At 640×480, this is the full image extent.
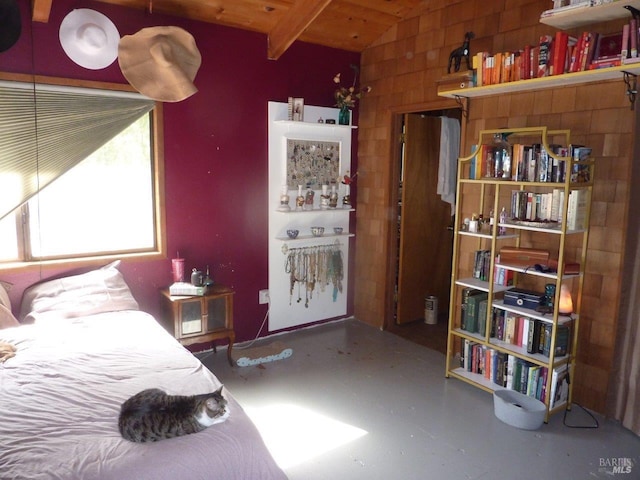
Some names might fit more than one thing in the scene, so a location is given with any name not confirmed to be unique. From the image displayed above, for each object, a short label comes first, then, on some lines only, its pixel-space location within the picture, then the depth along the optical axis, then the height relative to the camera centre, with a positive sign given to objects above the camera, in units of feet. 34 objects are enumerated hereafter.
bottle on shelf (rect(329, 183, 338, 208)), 13.89 -0.51
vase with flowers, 13.65 +2.46
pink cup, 11.26 -2.15
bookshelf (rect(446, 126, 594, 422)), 8.95 -1.89
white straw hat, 9.61 +2.90
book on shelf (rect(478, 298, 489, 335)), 10.45 -2.93
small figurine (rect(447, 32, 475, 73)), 11.05 +3.07
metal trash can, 15.07 -4.07
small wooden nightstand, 10.62 -3.18
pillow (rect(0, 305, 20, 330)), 8.71 -2.67
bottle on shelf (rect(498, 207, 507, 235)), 9.83 -0.75
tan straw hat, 8.31 +2.11
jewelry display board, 13.11 -1.08
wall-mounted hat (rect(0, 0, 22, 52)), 6.69 +2.21
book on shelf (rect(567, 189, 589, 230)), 8.82 -0.40
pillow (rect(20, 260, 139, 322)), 9.42 -2.48
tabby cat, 5.39 -2.80
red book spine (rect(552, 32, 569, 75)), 8.74 +2.52
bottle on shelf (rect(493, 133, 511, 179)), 9.78 +0.52
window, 9.42 -0.05
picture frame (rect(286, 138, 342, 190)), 13.24 +0.54
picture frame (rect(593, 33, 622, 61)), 8.38 +2.53
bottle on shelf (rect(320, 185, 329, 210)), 13.79 -0.48
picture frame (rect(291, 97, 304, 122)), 12.80 +1.97
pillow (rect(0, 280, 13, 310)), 9.09 -2.32
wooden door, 14.38 -1.36
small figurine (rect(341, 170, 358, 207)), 14.15 -0.12
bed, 5.00 -2.92
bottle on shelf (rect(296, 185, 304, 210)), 13.29 -0.53
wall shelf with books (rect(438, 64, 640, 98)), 8.28 +2.05
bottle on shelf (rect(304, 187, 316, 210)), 13.52 -0.51
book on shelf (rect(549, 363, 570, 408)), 9.17 -3.97
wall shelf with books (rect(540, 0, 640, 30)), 8.04 +3.12
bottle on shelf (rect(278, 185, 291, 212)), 13.00 -0.54
